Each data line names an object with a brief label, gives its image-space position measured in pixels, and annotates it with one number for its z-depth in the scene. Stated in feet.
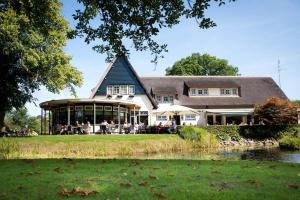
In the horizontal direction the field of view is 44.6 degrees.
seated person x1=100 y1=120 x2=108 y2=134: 105.29
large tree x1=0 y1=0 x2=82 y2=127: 91.04
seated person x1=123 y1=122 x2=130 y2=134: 109.29
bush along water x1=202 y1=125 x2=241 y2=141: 116.37
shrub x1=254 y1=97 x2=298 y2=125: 125.80
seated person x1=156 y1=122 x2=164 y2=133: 111.24
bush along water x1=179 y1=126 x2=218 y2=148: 94.43
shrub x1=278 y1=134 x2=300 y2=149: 90.07
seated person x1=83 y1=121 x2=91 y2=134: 101.96
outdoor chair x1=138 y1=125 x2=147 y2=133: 114.83
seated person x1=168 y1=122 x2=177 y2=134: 107.47
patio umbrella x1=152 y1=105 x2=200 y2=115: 117.80
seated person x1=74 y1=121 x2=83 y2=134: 102.89
